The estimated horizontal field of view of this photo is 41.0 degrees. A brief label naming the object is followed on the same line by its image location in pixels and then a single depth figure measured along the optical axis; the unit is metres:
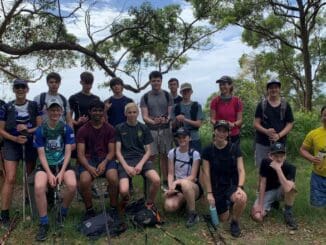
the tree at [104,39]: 10.27
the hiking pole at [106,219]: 5.34
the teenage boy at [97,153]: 6.09
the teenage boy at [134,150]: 6.20
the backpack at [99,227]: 5.65
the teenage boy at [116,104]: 7.05
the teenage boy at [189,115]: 7.17
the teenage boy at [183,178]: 6.07
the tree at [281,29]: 14.79
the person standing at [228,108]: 6.95
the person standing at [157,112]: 7.27
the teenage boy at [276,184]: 6.09
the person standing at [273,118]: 6.48
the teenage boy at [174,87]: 7.65
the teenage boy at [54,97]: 6.49
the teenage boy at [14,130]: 6.00
